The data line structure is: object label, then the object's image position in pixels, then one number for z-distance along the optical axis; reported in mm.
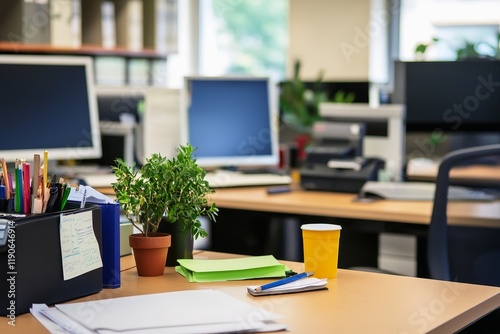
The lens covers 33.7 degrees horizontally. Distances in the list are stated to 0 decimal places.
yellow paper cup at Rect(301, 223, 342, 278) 1745
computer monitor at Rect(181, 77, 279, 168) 3574
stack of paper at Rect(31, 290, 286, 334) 1331
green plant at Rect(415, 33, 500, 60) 3641
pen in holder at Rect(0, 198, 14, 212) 1568
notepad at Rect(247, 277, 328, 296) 1592
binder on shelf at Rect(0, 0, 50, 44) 5211
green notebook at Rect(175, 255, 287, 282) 1723
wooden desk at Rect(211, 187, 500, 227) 2859
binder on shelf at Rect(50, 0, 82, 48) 5496
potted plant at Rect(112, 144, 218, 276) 1731
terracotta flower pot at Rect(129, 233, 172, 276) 1742
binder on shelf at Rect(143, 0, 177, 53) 6328
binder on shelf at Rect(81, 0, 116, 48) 5980
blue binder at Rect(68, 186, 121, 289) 1664
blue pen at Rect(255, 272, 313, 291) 1599
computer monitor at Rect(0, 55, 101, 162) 3242
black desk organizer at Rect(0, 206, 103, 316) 1430
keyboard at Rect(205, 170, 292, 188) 3512
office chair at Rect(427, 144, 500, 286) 2265
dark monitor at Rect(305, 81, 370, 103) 4910
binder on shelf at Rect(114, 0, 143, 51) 6152
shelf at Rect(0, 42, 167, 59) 5281
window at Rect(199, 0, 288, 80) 7473
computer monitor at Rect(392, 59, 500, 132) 3346
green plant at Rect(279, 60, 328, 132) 4480
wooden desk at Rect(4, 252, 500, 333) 1391
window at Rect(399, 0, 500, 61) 6277
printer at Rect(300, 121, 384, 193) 3311
